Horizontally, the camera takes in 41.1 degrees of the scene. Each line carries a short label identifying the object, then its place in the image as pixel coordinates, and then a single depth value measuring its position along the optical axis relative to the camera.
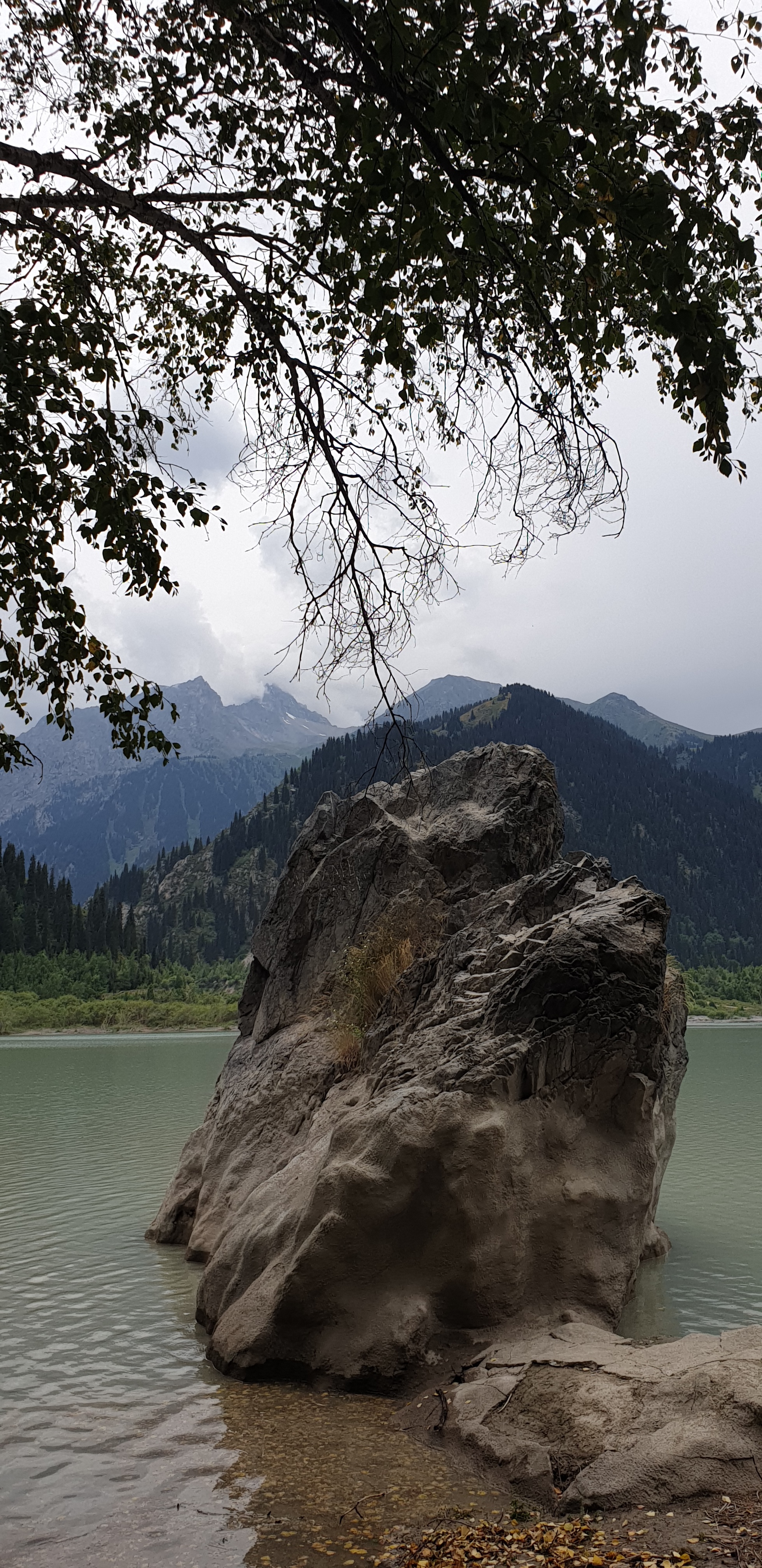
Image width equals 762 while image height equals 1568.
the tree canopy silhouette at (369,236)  4.52
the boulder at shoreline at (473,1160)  8.23
